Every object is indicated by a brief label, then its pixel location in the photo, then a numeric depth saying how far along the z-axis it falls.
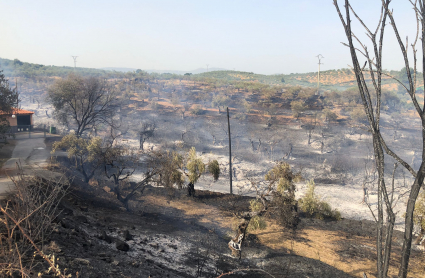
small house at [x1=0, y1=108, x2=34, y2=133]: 31.50
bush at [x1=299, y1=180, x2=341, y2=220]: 18.75
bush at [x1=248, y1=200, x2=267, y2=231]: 14.35
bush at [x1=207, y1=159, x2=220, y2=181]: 21.12
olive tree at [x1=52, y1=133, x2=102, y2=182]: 19.11
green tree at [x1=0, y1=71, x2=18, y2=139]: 22.59
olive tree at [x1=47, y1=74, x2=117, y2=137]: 32.25
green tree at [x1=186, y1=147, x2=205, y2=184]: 21.06
